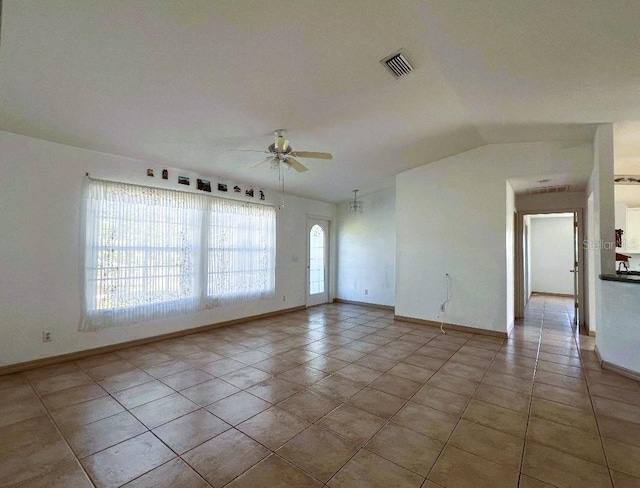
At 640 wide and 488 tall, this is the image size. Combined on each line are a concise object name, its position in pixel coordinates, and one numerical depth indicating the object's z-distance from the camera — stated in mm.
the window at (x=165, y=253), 3969
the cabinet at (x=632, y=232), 6043
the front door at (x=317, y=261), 7305
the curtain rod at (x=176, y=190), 3951
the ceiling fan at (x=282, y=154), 3451
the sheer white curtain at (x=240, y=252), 5305
